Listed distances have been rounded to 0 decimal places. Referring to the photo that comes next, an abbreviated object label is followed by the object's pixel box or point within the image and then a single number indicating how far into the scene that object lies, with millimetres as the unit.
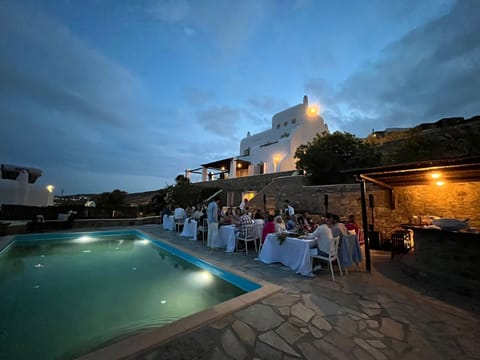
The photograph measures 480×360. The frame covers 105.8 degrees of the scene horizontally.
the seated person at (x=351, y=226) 5215
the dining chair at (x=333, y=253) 3564
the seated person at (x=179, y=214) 9164
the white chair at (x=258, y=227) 5609
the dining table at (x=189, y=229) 7793
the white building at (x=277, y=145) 17438
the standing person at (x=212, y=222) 5738
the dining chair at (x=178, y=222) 9116
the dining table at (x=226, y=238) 5594
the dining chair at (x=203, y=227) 6969
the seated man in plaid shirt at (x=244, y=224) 5318
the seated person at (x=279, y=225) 4646
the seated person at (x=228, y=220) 6479
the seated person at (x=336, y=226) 3920
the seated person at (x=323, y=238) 3559
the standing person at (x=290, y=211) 8120
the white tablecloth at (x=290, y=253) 3691
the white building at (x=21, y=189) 12797
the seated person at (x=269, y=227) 4617
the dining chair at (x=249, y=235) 5312
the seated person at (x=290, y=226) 5445
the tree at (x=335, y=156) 10836
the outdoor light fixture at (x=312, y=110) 19453
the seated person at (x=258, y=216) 5898
